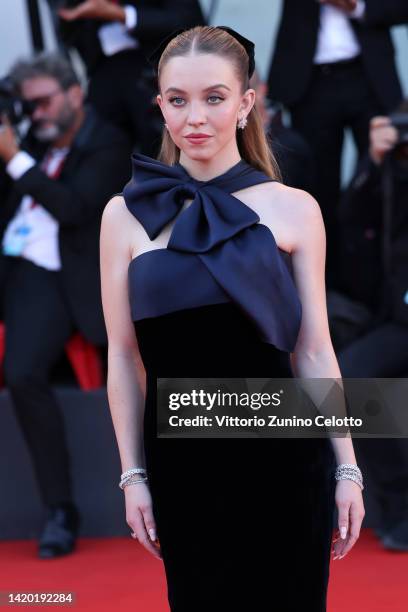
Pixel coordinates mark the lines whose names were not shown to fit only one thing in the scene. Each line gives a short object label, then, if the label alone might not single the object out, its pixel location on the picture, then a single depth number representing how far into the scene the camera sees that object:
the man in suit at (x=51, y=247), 8.58
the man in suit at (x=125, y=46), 9.69
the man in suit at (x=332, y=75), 9.59
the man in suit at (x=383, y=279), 8.28
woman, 4.25
